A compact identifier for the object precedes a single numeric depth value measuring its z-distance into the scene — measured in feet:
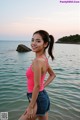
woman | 4.84
